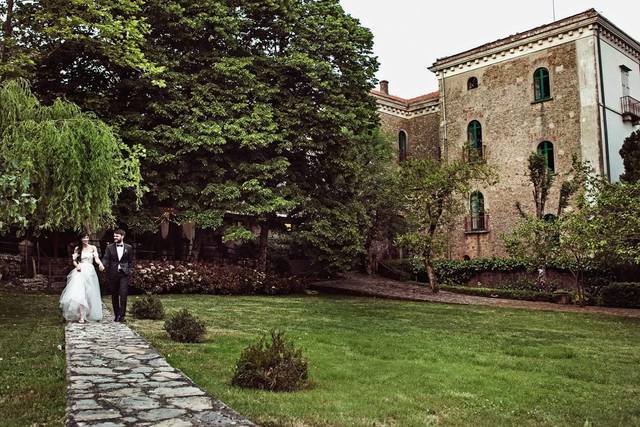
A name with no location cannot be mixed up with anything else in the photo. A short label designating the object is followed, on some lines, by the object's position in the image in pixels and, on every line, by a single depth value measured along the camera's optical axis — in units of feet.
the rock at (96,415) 13.89
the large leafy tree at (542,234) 60.85
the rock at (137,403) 15.16
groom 36.58
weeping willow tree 34.60
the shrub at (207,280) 63.21
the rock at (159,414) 14.11
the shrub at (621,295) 61.00
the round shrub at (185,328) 28.58
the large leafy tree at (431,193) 69.92
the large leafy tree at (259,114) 64.18
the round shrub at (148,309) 39.29
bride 35.70
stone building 86.07
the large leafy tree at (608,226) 48.49
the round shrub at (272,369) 18.89
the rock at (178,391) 16.71
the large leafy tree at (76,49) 53.42
